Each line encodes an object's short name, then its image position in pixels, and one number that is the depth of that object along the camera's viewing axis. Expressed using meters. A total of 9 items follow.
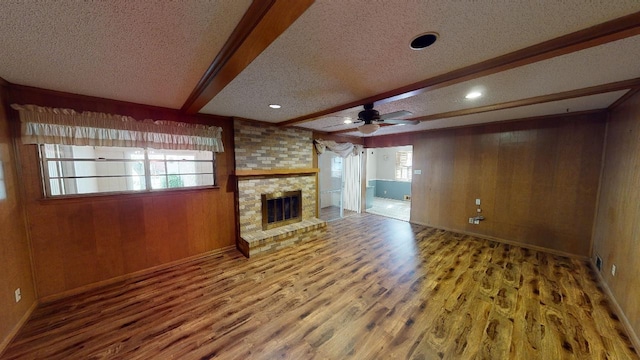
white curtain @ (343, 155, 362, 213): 5.98
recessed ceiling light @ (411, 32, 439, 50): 1.22
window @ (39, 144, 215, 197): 2.40
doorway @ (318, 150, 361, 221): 5.89
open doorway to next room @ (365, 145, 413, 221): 8.02
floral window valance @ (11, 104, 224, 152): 2.06
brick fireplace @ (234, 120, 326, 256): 3.50
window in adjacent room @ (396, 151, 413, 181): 8.25
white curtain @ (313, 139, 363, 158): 4.73
